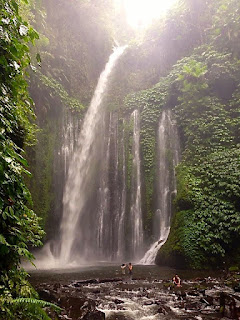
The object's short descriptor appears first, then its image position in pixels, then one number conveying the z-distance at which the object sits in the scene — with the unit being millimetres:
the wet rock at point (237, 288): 6734
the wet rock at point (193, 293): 6426
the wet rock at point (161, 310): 5225
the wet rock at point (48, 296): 5648
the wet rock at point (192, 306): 5454
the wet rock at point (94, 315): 4688
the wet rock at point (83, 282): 7708
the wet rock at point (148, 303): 5758
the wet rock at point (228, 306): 4840
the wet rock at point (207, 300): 5651
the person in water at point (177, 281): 7293
